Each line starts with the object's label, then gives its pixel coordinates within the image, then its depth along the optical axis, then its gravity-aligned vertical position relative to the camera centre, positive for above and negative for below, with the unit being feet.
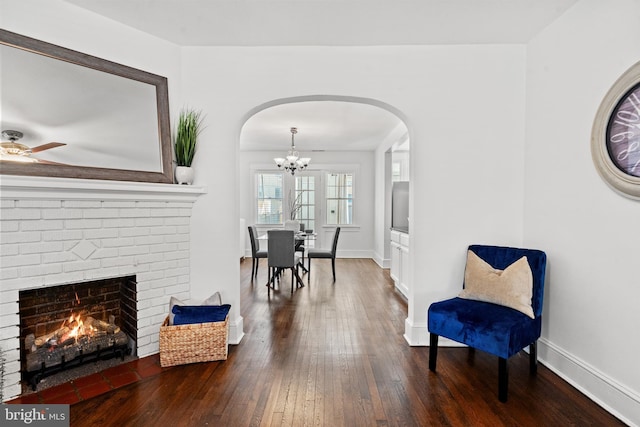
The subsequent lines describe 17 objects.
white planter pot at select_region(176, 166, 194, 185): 8.68 +0.76
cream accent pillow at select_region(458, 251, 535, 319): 7.20 -1.98
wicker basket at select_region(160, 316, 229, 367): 7.90 -3.57
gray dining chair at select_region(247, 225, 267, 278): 16.73 -2.59
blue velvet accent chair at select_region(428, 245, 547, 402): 6.53 -2.65
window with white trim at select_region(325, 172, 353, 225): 24.52 +0.38
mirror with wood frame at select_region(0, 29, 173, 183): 6.54 +1.99
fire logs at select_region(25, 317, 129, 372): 7.09 -3.40
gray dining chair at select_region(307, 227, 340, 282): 17.22 -2.81
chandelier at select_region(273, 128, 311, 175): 18.36 +2.39
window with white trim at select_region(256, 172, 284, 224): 24.61 +0.58
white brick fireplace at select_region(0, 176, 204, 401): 6.51 -0.94
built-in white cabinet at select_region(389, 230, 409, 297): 13.70 -2.77
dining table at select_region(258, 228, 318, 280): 17.13 -2.00
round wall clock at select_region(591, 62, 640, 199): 5.79 +1.26
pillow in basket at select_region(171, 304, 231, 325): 8.18 -2.92
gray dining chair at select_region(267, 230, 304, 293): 14.40 -2.19
